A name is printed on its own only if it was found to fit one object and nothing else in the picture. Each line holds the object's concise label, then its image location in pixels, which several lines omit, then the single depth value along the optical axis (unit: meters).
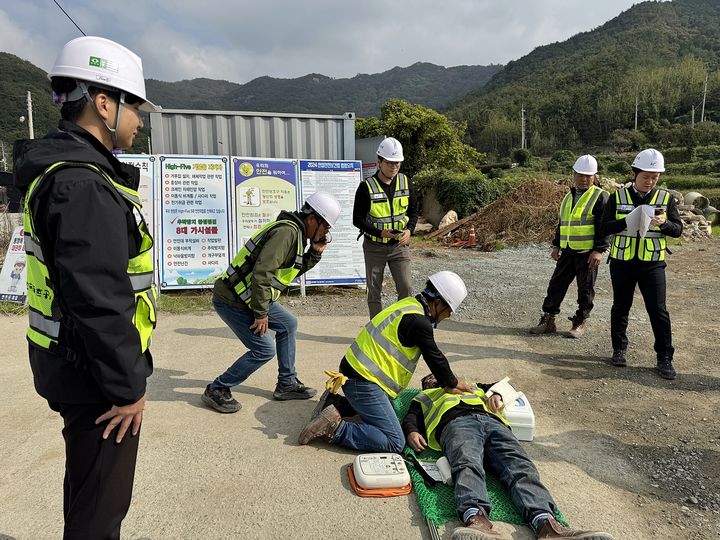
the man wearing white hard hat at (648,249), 4.91
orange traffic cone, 15.36
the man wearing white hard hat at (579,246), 5.96
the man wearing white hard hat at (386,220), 5.46
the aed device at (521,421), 3.67
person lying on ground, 2.57
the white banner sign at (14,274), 7.01
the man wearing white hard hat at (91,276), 1.53
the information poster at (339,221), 8.37
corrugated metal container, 8.45
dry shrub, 15.05
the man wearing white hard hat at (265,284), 3.69
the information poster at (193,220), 7.84
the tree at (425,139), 30.39
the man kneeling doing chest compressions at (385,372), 3.36
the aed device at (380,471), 2.95
